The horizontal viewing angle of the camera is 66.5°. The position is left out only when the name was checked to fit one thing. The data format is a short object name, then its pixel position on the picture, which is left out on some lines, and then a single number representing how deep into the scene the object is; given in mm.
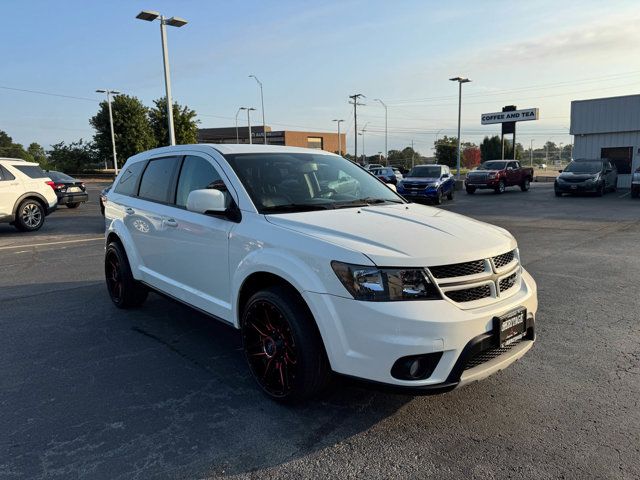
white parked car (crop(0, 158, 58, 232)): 12508
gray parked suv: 22781
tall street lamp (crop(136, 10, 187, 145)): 18859
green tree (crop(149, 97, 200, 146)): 49844
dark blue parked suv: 20656
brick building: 88212
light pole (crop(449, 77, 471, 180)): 35959
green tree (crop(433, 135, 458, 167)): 75688
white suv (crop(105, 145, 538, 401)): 2766
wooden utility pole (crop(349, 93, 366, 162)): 57719
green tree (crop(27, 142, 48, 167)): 84225
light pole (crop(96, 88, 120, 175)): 44250
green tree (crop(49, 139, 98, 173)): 56219
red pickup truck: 26016
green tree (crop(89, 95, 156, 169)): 47500
